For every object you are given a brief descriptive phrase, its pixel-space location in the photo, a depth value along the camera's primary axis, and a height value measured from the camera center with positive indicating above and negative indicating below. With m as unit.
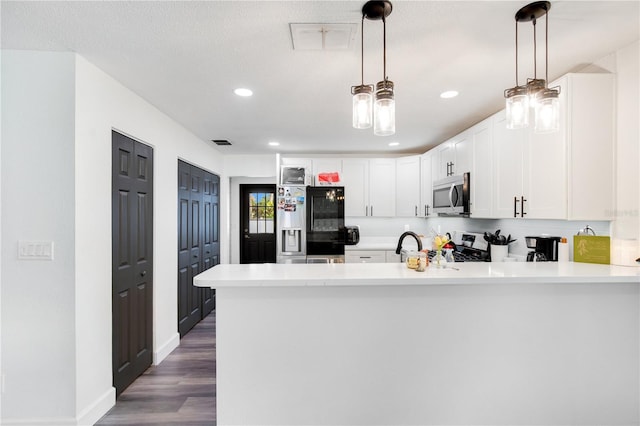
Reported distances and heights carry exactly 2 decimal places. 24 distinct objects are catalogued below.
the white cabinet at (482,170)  2.96 +0.42
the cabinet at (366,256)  4.67 -0.62
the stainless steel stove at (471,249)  3.48 -0.42
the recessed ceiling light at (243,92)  2.55 +0.99
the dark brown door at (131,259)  2.41 -0.37
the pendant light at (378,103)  1.45 +0.50
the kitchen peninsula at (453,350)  1.73 -0.75
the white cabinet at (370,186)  4.91 +0.42
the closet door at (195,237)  3.64 -0.31
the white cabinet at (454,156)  3.39 +0.65
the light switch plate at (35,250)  1.97 -0.22
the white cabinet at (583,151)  2.05 +0.40
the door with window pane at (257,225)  5.72 -0.21
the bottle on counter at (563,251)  2.19 -0.26
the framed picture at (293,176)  4.70 +0.55
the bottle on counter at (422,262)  1.80 -0.28
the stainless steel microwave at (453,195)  3.36 +0.20
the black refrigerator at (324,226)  4.70 -0.19
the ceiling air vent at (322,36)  1.71 +0.99
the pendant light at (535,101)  1.51 +0.54
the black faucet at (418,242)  2.03 -0.18
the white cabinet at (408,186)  4.78 +0.40
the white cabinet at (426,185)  4.38 +0.40
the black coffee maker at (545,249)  2.49 -0.28
